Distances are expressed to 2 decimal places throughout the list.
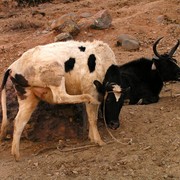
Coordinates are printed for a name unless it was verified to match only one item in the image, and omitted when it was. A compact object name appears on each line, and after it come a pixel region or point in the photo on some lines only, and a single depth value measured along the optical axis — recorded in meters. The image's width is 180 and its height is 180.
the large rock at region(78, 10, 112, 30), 12.66
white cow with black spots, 6.11
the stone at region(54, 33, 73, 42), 11.56
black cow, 8.78
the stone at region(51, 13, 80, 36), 12.20
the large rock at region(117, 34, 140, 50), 11.53
